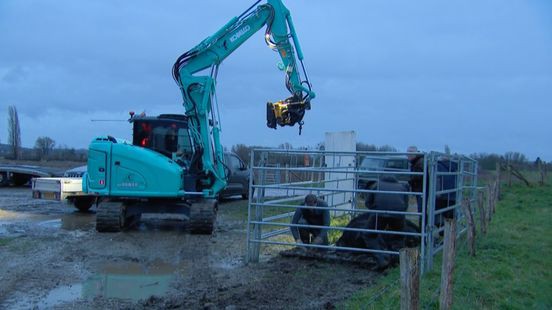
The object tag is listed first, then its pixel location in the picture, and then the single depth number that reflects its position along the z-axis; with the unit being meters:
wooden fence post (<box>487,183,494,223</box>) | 13.66
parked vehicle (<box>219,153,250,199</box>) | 20.55
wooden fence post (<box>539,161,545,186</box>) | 28.67
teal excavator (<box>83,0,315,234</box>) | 12.84
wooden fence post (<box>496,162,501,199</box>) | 21.78
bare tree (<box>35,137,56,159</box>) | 42.84
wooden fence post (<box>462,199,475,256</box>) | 9.48
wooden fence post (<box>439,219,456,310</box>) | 5.53
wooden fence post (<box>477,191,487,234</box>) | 11.51
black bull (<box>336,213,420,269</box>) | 8.94
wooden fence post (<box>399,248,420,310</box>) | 4.32
